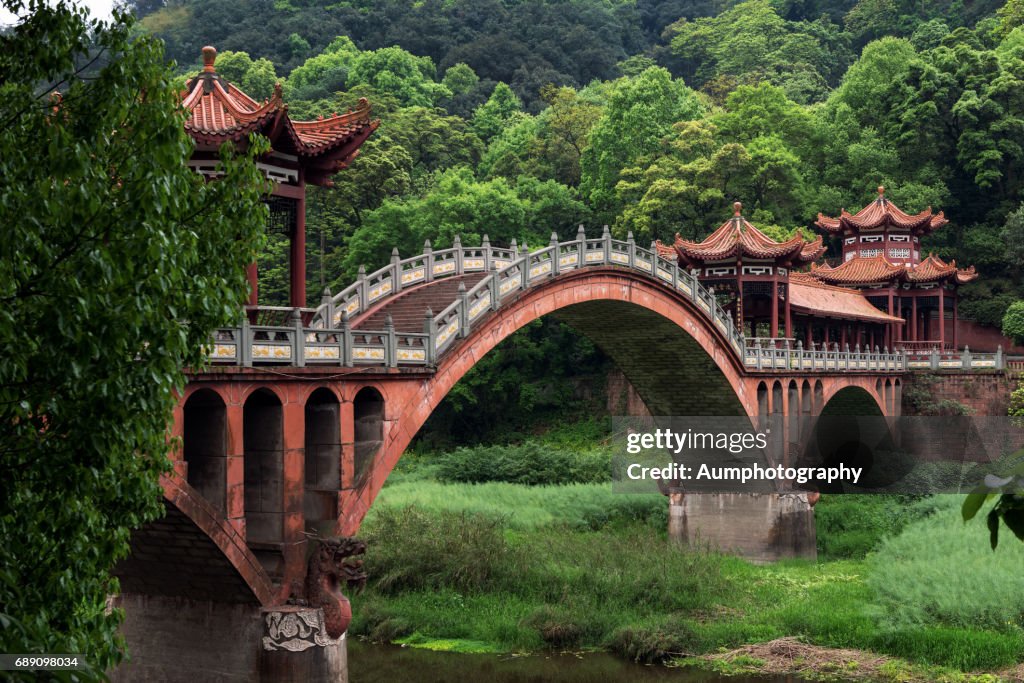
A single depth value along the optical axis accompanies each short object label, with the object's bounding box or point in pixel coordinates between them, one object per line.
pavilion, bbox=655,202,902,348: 40.56
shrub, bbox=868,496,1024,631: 27.36
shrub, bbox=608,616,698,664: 27.47
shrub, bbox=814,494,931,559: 38.22
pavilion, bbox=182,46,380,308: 18.59
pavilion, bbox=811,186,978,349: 53.59
